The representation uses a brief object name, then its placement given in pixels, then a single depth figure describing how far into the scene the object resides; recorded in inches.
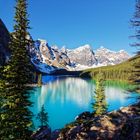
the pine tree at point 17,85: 494.8
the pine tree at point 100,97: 1249.9
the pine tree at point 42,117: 1407.1
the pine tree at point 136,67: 470.7
